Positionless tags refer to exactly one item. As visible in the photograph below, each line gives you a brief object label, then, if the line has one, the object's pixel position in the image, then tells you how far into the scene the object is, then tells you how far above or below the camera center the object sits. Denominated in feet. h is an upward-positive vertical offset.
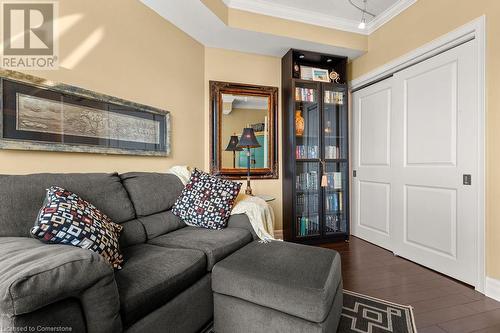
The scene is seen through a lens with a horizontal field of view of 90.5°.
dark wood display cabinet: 10.26 +0.52
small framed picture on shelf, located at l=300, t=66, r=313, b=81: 10.71 +3.92
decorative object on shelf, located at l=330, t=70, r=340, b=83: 11.02 +3.85
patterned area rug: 4.94 -3.29
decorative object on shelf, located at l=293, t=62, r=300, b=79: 10.66 +4.04
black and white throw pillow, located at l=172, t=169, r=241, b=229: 6.66 -1.07
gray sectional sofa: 2.43 -1.46
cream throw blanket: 6.65 -1.39
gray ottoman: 3.96 -2.20
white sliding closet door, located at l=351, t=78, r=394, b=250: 9.62 -0.03
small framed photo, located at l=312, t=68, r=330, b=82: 10.70 +3.84
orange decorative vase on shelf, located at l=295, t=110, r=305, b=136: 10.39 +1.70
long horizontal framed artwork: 4.94 +1.07
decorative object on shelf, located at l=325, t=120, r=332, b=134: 10.77 +1.57
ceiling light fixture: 8.75 +5.72
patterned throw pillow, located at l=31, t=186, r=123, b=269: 3.59 -0.95
